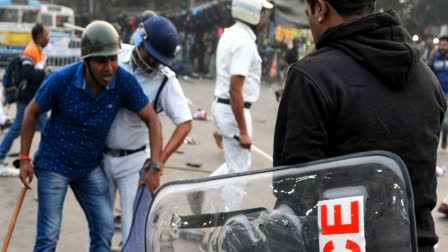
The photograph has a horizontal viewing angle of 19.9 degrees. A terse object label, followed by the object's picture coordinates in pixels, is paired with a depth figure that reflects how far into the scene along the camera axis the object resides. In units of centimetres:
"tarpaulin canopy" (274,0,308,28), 1195
